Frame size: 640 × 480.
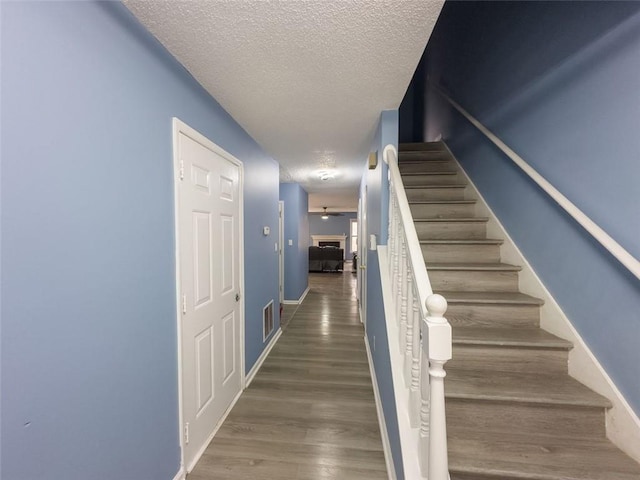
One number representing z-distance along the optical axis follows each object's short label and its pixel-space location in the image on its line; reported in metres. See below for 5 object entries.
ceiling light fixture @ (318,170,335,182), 3.89
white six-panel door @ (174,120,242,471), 1.45
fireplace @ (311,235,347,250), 11.94
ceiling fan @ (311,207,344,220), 11.02
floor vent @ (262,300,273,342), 2.94
